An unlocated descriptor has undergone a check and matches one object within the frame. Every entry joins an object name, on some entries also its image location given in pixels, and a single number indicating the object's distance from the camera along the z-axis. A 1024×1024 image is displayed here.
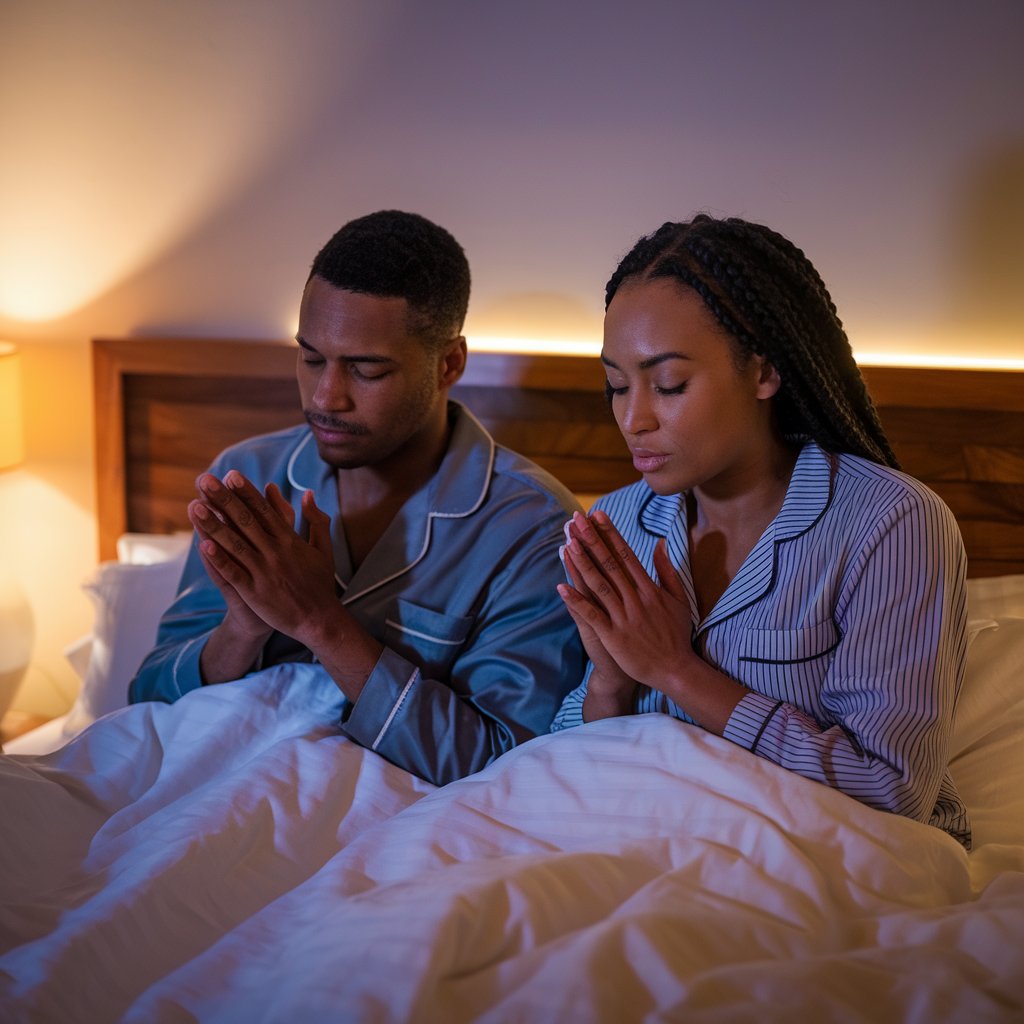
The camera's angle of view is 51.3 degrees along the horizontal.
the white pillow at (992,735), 1.53
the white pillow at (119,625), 2.21
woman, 1.30
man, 1.58
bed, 0.96
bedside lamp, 2.41
